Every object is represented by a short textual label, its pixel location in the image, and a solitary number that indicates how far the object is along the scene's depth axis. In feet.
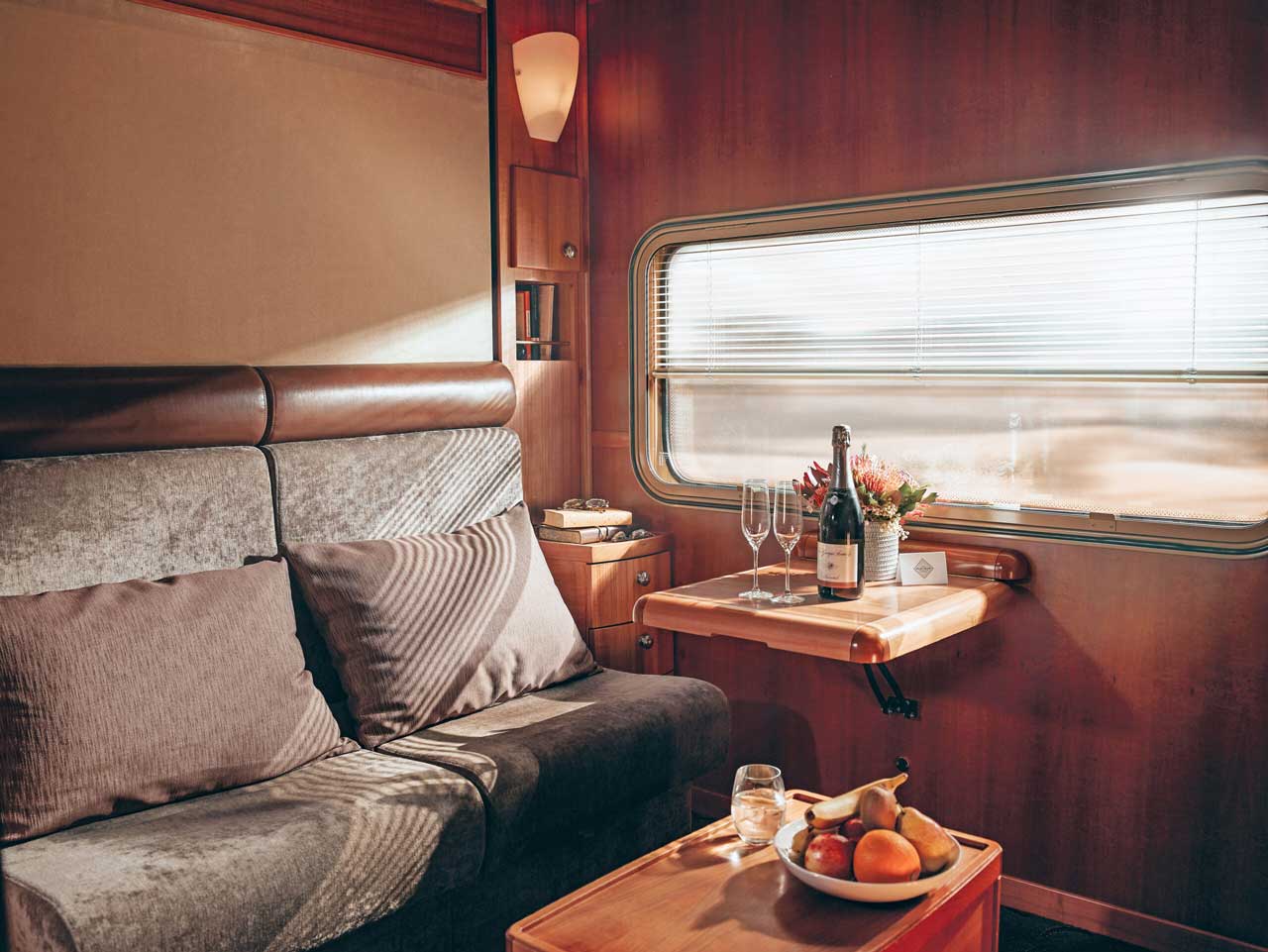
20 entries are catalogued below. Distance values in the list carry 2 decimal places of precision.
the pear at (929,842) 6.22
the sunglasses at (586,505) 12.00
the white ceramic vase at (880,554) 9.53
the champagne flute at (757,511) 9.09
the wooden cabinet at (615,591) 11.36
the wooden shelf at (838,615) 8.06
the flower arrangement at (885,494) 9.39
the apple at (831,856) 6.16
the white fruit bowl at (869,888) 6.02
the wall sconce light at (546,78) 11.67
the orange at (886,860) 6.05
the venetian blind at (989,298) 8.75
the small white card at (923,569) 9.59
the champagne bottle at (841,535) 8.96
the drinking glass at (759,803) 6.81
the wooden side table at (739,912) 5.80
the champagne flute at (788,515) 9.02
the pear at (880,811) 6.31
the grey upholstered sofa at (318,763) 6.33
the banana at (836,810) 6.47
